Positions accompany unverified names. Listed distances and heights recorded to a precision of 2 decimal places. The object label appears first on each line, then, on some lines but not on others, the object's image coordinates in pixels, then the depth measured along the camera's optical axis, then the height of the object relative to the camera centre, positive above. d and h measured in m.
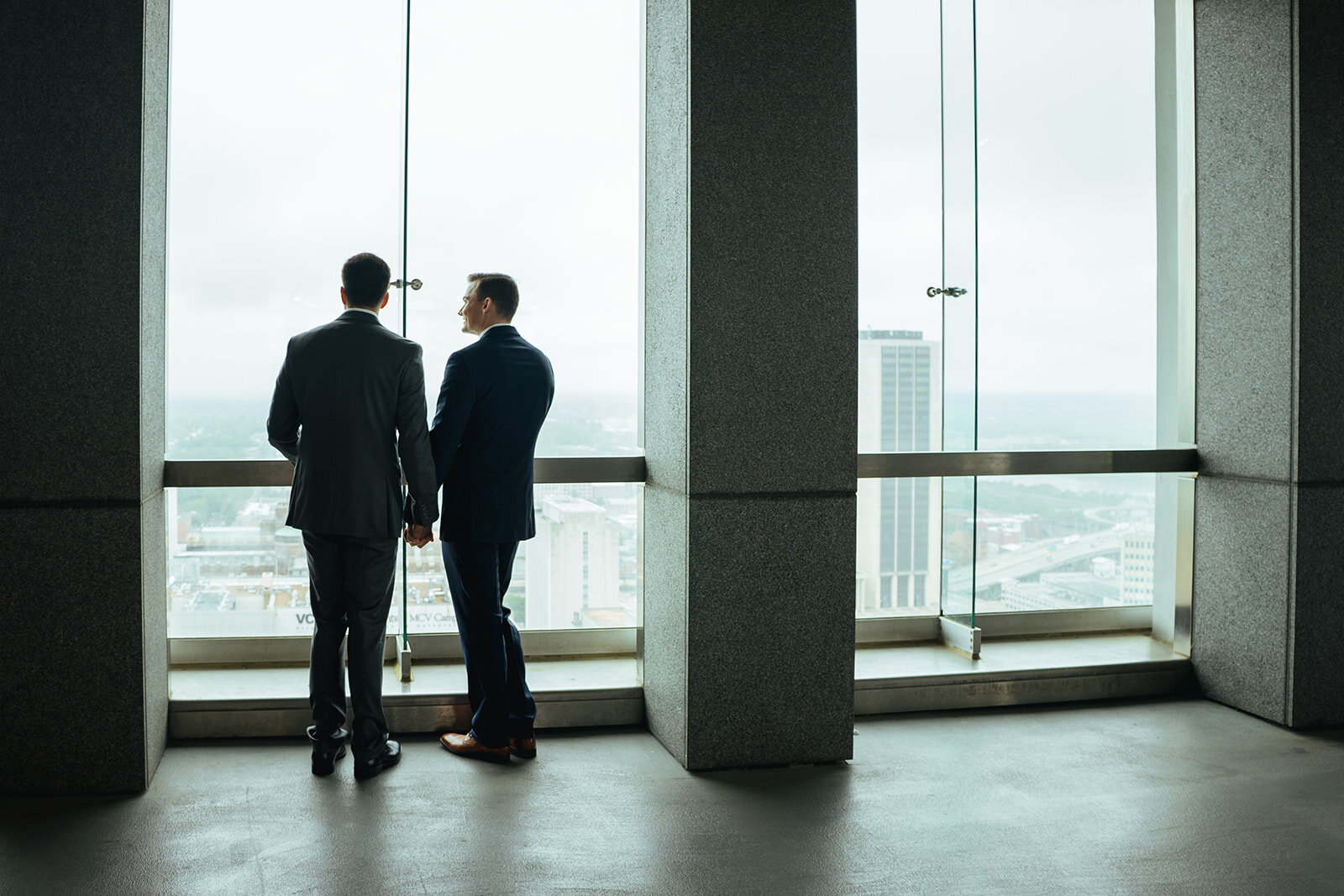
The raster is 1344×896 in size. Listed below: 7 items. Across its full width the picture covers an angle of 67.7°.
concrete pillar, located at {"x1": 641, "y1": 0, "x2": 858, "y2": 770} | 3.24 +0.25
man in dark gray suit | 3.08 -0.08
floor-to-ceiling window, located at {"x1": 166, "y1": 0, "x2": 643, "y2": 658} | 3.65 +0.84
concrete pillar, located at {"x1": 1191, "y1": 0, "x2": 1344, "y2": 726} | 3.78 +0.41
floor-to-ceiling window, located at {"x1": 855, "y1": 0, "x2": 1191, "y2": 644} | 4.18 +0.66
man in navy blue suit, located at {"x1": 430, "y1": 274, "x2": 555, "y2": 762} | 3.28 -0.13
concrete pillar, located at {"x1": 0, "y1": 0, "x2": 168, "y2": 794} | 2.97 +0.17
